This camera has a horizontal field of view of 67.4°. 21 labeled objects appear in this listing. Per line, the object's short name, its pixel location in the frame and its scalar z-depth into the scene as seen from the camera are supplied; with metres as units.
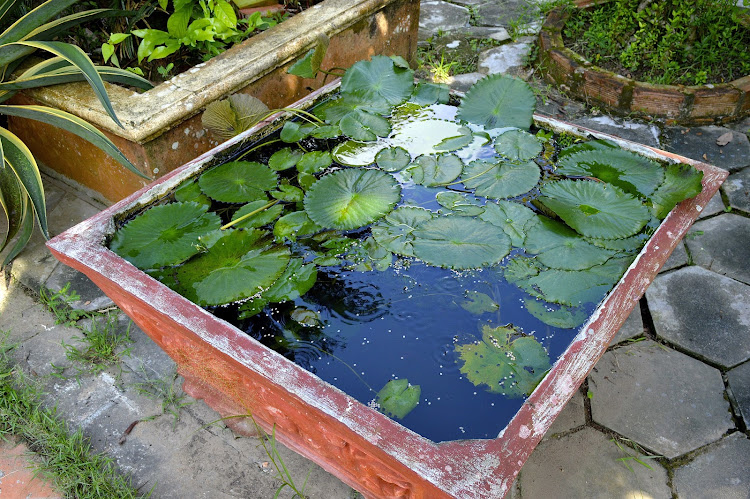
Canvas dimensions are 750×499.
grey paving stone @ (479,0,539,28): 2.95
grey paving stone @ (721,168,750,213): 1.93
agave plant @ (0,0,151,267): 1.54
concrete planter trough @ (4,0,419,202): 1.50
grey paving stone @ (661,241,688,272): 1.76
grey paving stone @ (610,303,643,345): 1.58
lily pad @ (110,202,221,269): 1.10
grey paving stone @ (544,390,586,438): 1.39
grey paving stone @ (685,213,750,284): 1.74
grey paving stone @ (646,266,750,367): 1.54
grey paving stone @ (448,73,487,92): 2.47
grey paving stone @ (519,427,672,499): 1.27
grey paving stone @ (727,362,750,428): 1.41
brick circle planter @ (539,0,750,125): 2.20
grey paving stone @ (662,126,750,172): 2.09
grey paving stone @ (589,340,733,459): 1.37
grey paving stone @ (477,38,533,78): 2.59
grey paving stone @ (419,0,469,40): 2.91
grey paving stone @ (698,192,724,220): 1.92
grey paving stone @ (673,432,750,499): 1.27
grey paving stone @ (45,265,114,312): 1.71
